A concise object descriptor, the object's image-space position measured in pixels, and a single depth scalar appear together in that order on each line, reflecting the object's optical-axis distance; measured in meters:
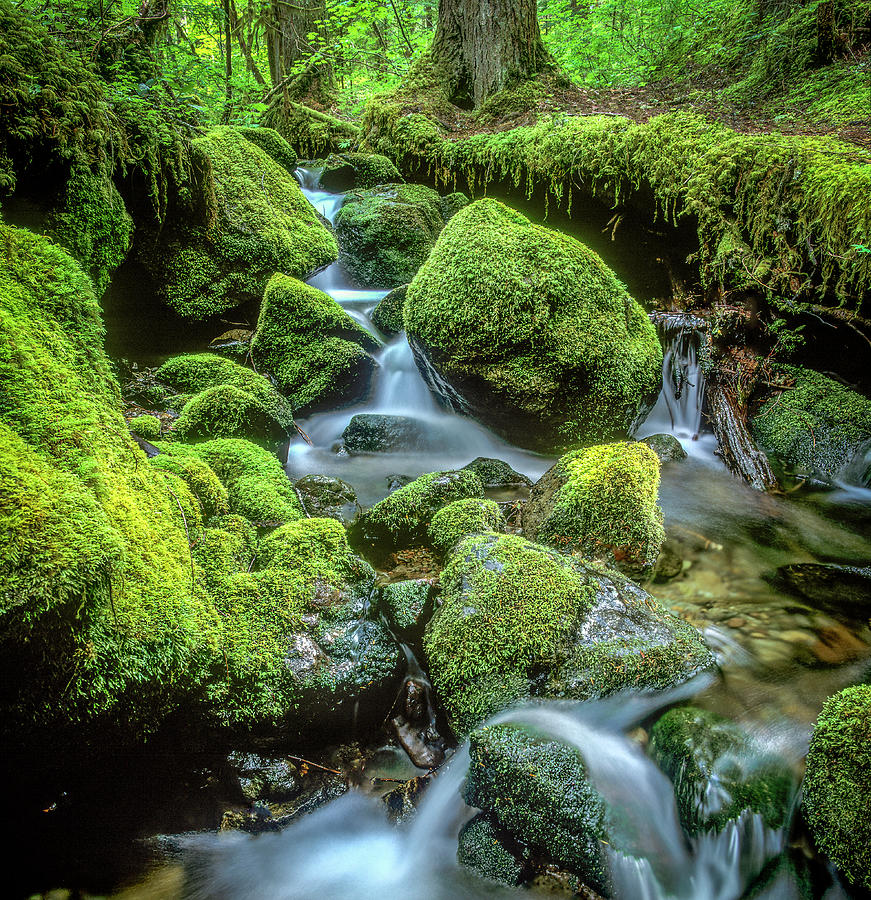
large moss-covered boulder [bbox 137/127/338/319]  5.63
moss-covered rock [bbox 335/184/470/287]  7.67
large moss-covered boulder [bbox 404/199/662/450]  4.82
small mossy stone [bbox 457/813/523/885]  2.14
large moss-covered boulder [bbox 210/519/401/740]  2.29
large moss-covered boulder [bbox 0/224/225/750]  1.51
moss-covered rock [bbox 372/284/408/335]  6.77
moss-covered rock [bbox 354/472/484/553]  3.82
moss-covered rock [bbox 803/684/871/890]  1.95
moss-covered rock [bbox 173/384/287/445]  4.33
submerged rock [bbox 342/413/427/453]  5.59
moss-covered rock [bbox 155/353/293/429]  5.11
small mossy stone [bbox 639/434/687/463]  5.45
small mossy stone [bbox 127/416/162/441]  3.79
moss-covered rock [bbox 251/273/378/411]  5.84
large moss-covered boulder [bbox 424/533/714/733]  2.59
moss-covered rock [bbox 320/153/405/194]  8.95
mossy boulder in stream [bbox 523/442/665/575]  3.62
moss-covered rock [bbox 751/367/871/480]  5.16
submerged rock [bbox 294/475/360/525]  4.22
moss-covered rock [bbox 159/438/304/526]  3.51
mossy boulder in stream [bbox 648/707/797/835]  2.23
